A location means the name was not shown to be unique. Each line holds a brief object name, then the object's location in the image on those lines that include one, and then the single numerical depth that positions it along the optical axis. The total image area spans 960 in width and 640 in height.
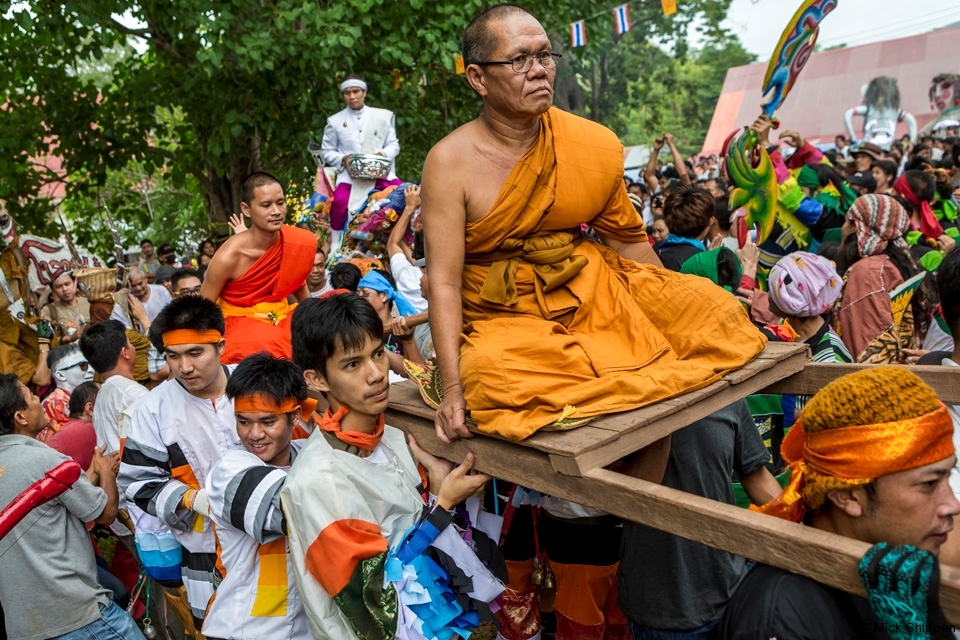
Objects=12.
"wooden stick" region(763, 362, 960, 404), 2.45
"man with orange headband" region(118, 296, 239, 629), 3.29
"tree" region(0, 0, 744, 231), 8.72
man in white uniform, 8.48
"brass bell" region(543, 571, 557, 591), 3.79
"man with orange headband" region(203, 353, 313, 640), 2.70
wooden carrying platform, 1.63
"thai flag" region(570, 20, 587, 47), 12.52
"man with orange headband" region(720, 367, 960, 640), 1.73
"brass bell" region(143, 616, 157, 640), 4.08
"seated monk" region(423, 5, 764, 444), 2.51
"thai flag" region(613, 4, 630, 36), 13.62
